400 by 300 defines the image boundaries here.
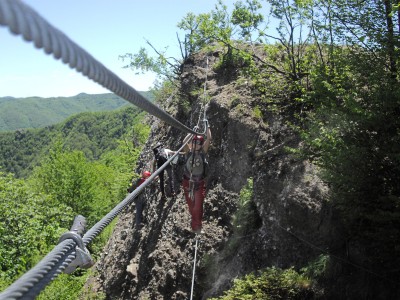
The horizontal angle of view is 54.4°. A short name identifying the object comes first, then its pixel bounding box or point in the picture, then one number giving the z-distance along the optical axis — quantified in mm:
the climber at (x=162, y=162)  10031
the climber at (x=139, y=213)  13409
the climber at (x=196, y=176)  8797
